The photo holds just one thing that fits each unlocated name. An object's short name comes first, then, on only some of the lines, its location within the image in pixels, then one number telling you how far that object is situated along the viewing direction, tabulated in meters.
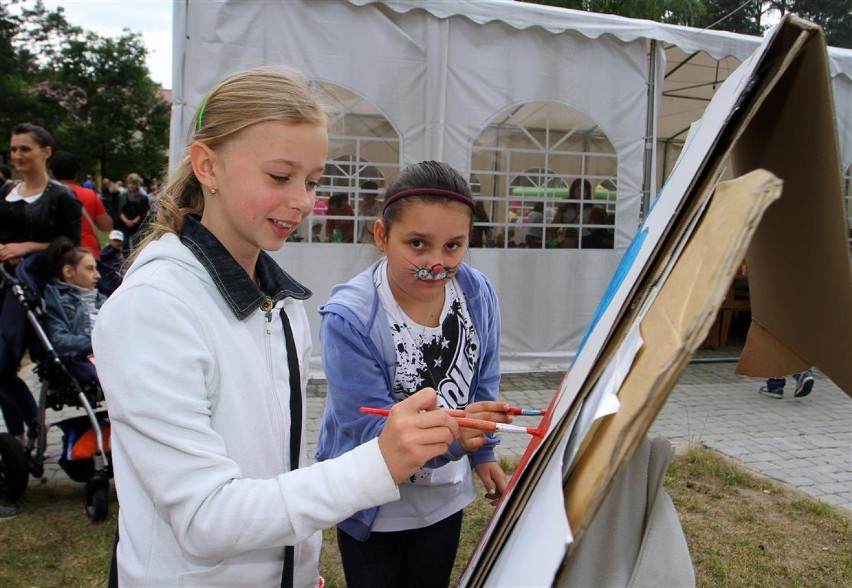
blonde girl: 1.05
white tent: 5.69
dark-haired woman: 3.86
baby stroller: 3.54
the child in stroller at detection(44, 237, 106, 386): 3.60
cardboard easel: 0.59
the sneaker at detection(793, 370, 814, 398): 6.26
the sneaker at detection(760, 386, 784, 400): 6.35
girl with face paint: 1.70
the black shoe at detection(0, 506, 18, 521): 3.59
